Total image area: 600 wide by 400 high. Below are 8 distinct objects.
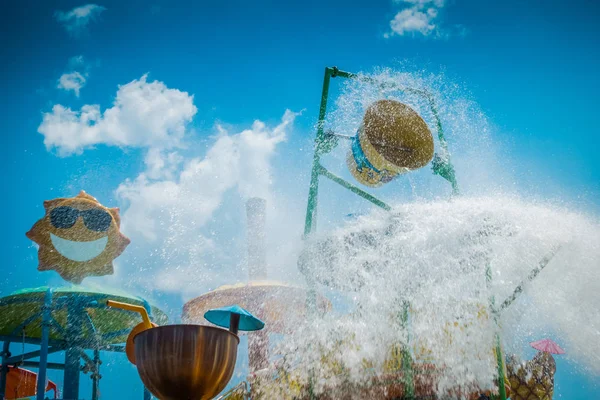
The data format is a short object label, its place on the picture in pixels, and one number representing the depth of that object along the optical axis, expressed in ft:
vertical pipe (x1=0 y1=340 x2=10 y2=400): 23.26
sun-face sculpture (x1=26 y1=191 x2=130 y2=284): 24.43
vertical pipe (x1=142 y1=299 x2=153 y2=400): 23.04
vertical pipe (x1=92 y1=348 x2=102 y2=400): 24.38
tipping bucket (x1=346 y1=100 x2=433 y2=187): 17.95
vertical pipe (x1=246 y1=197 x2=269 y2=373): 21.87
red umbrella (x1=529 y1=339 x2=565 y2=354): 32.04
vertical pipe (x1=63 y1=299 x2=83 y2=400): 25.23
